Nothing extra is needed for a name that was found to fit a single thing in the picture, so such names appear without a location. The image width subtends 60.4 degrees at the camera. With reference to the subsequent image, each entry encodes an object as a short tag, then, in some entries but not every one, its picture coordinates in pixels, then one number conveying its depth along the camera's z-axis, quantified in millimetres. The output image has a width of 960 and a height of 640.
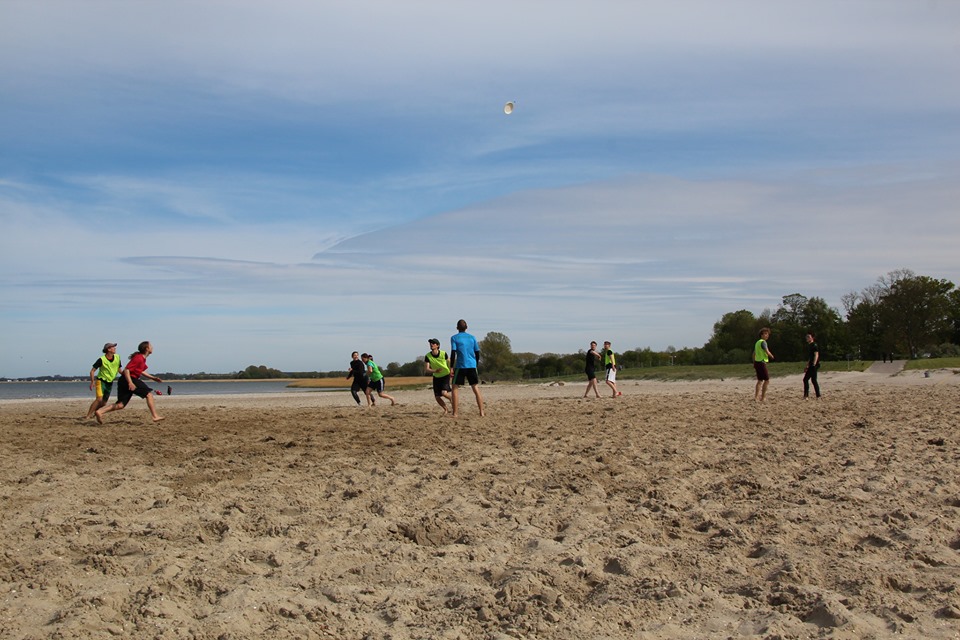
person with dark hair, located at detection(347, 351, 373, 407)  20344
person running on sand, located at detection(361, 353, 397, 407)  20766
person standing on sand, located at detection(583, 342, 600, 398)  21922
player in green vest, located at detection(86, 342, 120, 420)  15164
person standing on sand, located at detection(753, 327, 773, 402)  17812
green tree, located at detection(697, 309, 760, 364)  80000
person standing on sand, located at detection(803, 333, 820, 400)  18469
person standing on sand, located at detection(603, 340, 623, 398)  22561
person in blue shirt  14969
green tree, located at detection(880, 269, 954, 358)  65125
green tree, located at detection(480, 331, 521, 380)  76000
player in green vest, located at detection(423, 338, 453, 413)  15751
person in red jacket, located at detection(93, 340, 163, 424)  15109
